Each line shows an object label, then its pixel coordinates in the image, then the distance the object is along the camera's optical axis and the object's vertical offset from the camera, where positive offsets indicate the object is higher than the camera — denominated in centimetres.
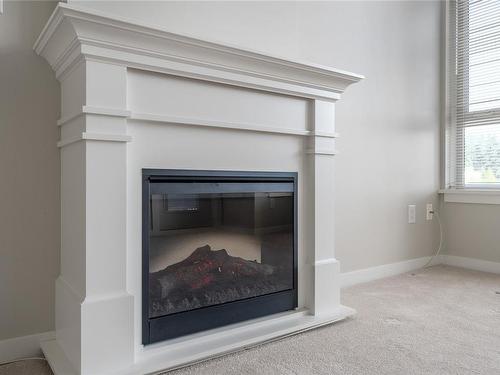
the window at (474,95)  288 +70
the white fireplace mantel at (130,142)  131 +17
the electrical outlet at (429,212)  303 -21
